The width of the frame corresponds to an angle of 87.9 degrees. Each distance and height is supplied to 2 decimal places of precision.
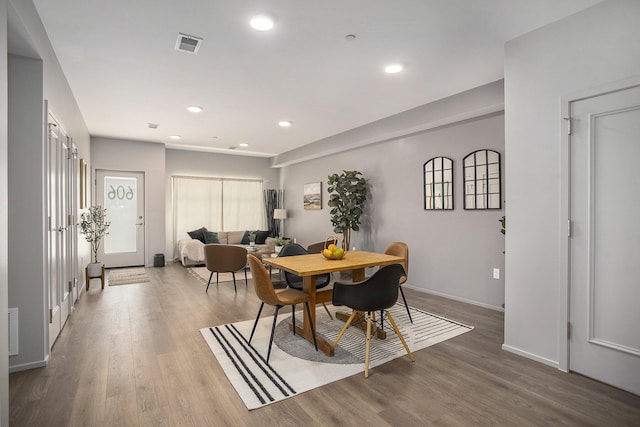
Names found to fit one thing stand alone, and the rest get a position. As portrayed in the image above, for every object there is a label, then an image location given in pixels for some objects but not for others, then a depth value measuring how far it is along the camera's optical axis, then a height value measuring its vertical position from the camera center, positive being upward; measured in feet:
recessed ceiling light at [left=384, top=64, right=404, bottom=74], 10.71 +4.71
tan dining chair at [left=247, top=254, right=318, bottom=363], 8.95 -2.15
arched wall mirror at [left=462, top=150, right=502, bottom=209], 13.19 +1.28
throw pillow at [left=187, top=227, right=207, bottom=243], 25.46 -1.73
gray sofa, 23.34 -2.47
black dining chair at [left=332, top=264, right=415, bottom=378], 8.38 -2.06
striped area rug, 7.67 -3.96
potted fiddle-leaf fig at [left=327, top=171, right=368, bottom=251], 18.92 +0.59
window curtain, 26.22 +0.64
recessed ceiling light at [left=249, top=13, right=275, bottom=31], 7.95 +4.68
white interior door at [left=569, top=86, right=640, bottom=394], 7.25 -0.64
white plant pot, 17.43 -2.97
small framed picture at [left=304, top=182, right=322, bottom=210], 24.03 +1.22
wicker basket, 10.59 -1.38
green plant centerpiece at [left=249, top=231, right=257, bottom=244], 24.42 -1.97
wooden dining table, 9.18 -1.57
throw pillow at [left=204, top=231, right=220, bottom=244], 25.27 -1.88
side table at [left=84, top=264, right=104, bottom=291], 17.12 -3.26
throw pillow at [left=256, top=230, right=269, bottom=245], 27.40 -2.05
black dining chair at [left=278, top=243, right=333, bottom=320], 11.87 -2.38
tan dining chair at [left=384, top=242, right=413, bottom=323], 11.99 -1.53
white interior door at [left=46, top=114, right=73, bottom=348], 9.57 -0.46
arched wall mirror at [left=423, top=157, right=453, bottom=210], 15.07 +1.31
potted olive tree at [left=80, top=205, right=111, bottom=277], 16.52 -0.77
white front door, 22.67 -0.16
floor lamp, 27.43 -0.15
